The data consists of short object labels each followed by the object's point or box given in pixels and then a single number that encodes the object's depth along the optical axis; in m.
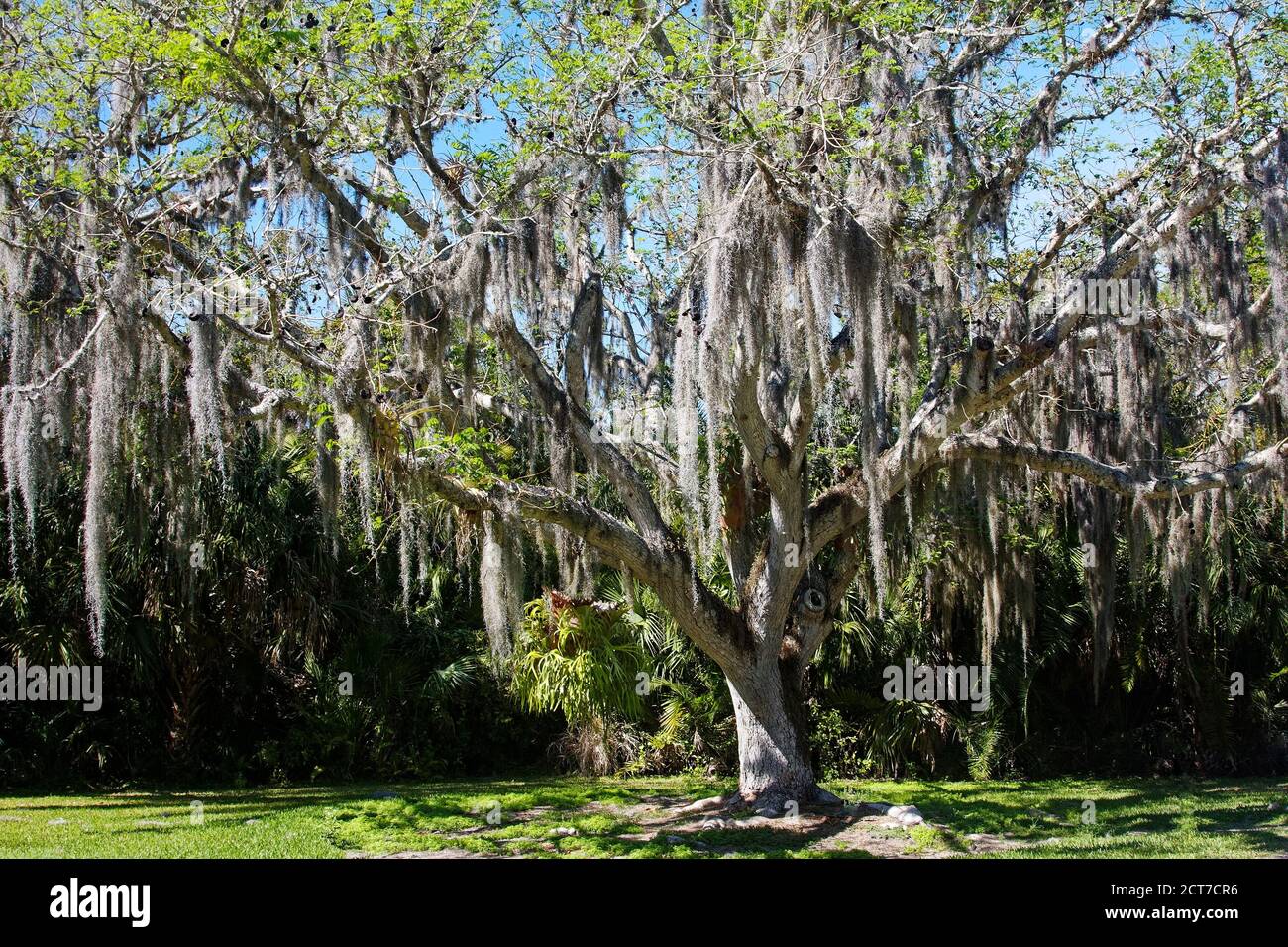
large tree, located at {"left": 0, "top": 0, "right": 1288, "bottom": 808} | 7.77
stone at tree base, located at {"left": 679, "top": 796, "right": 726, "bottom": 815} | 9.60
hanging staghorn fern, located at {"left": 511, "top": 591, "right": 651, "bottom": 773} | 12.00
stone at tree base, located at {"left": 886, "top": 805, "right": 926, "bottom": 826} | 8.70
